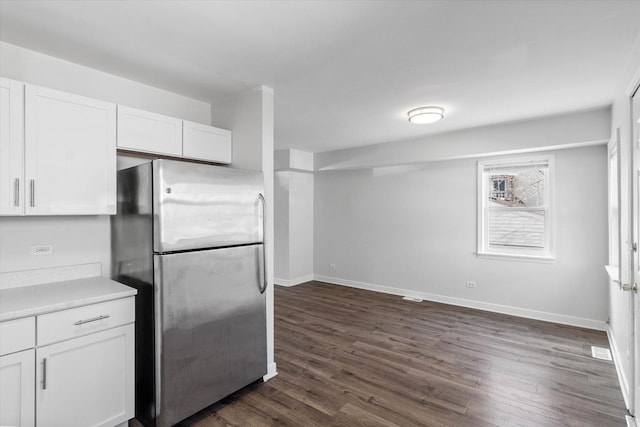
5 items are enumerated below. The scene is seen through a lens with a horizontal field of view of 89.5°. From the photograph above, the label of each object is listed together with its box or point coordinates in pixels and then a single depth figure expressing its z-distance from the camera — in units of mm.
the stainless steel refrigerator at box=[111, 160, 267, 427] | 2008
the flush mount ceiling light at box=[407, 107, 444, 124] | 3408
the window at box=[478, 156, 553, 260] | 4137
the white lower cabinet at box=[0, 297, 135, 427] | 1607
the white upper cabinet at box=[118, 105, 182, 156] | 2316
